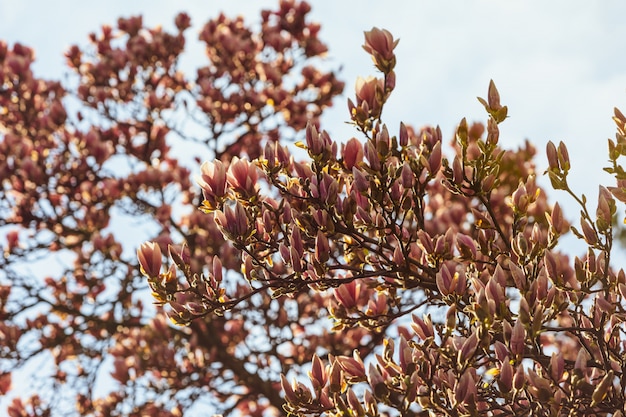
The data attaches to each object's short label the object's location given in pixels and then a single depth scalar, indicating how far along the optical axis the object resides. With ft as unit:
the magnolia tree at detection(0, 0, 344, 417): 37.96
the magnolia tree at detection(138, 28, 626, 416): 15.12
